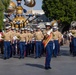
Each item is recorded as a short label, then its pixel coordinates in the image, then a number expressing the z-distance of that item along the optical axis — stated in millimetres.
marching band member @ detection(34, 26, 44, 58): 12576
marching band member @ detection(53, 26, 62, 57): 13152
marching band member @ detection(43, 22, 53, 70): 9296
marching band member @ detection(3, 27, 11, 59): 12435
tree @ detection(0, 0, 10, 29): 22912
